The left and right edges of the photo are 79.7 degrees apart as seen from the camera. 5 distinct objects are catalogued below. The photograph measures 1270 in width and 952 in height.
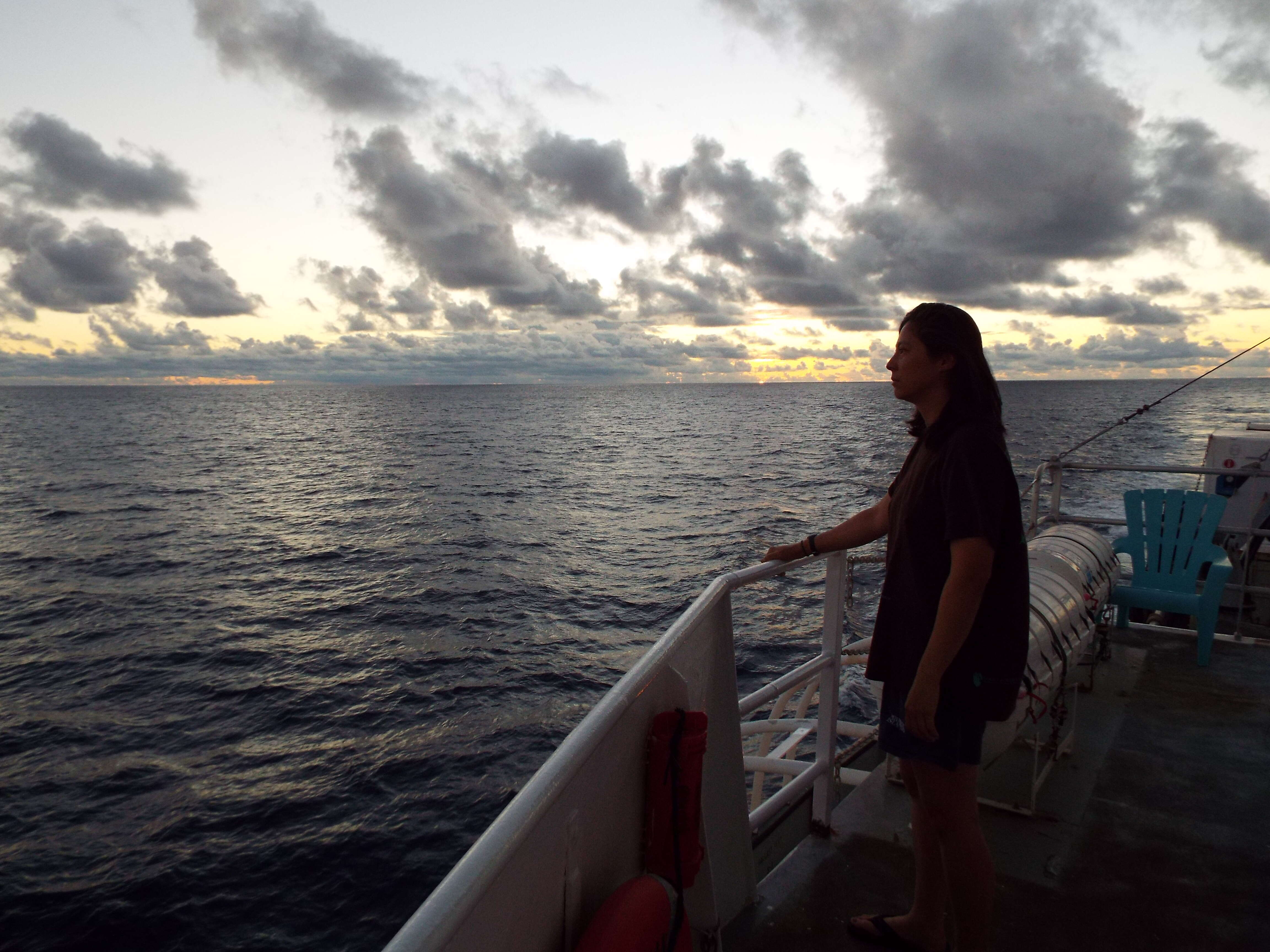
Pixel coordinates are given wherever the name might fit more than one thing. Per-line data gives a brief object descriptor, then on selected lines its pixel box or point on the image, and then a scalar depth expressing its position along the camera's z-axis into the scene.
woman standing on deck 2.00
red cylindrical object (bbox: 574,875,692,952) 1.50
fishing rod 6.77
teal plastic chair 5.98
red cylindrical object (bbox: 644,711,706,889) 1.88
